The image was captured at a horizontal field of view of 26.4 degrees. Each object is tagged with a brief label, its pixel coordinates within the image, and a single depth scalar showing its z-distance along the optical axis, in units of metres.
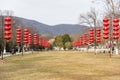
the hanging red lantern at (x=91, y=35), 42.51
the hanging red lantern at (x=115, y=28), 27.01
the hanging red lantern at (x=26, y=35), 44.29
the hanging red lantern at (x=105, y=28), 28.20
